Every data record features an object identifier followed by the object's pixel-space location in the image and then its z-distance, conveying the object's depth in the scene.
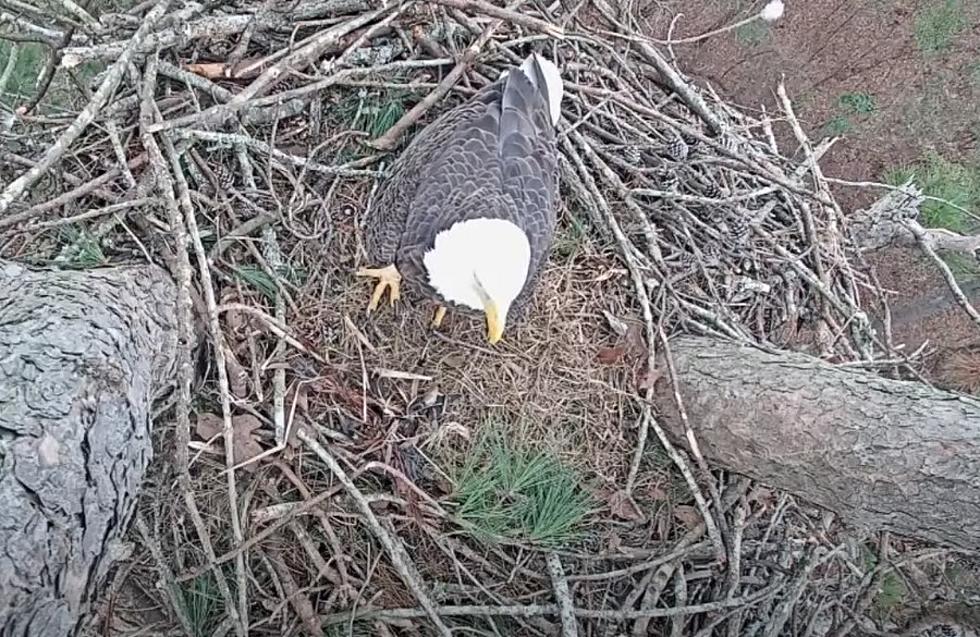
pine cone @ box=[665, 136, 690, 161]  2.80
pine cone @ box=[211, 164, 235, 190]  2.42
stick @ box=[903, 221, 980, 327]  2.30
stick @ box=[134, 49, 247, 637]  1.96
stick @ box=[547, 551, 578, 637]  2.26
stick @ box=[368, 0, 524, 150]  2.61
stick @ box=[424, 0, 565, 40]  2.02
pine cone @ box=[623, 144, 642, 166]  2.75
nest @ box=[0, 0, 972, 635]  2.24
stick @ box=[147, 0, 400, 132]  2.14
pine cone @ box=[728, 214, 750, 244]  2.78
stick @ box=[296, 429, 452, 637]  2.14
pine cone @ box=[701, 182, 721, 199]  2.83
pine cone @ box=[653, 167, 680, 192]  2.74
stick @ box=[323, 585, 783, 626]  2.24
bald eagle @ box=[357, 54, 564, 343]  2.24
